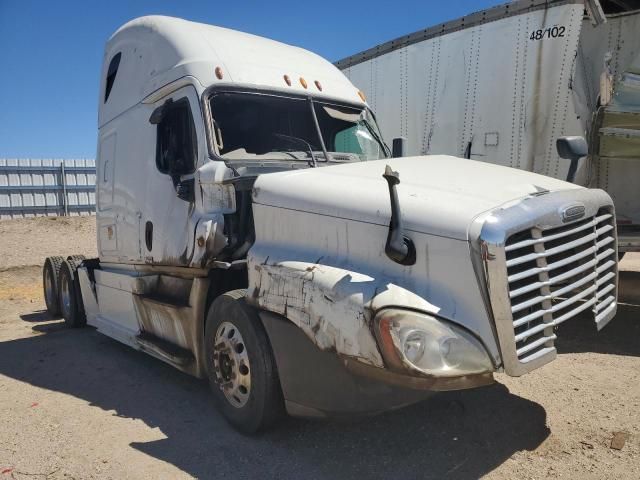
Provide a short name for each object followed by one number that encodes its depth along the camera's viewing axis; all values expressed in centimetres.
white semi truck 282
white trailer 621
